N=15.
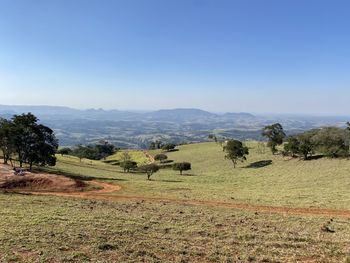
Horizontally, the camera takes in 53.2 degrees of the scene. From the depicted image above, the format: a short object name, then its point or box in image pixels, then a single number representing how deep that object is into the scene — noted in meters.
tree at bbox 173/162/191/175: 91.36
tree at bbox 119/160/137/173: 98.44
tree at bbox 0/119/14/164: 63.56
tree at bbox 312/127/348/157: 79.81
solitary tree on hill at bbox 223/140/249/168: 96.31
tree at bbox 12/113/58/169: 65.06
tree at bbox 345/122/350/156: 87.38
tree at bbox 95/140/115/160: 190.23
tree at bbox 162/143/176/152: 161.52
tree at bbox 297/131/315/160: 85.62
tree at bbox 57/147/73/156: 158.49
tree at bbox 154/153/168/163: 130.00
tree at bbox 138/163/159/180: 77.56
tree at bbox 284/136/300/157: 89.31
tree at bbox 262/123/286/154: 104.69
